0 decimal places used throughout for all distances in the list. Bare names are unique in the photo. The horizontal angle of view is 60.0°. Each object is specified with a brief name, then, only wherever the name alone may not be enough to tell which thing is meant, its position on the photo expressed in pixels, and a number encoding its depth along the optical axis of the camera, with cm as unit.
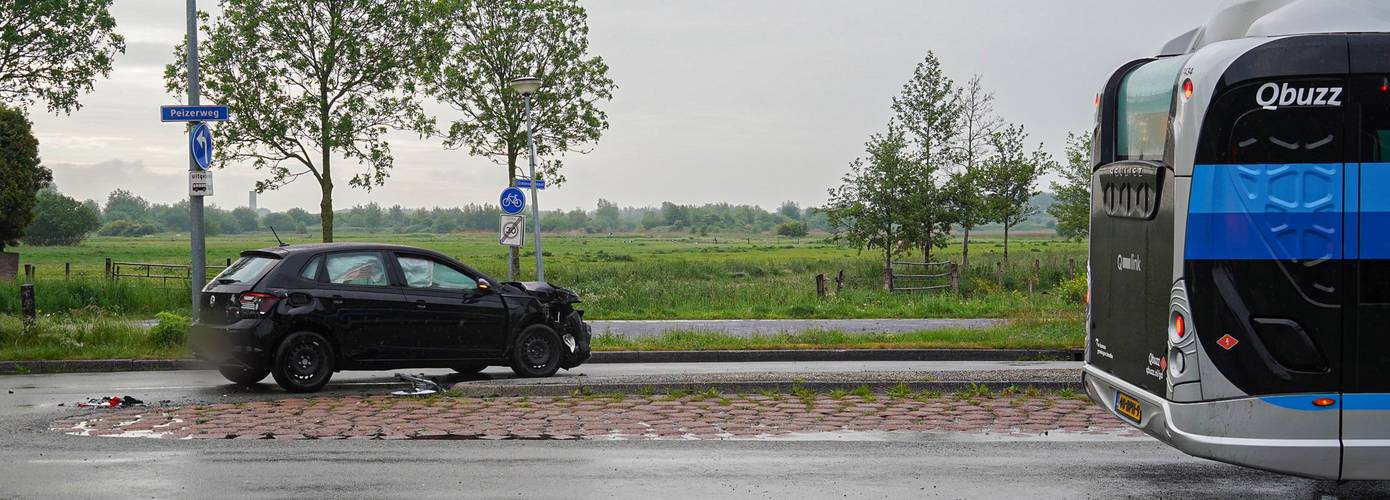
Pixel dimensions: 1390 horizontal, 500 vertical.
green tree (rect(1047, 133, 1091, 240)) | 4712
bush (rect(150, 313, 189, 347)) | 1656
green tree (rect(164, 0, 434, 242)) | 3697
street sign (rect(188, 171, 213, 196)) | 1638
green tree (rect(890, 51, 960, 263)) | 3700
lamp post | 2444
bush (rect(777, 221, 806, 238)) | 14175
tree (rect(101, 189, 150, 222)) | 16512
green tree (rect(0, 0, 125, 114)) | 4412
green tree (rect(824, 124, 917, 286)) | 3478
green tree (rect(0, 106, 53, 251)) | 5150
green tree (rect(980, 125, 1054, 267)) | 3938
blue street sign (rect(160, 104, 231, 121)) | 1606
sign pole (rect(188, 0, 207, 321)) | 1633
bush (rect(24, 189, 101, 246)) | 10075
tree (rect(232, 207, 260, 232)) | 15525
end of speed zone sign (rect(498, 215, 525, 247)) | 2211
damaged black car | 1180
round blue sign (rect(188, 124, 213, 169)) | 1634
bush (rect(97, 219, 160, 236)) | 14412
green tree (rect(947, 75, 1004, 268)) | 3566
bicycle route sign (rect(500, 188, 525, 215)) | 2331
